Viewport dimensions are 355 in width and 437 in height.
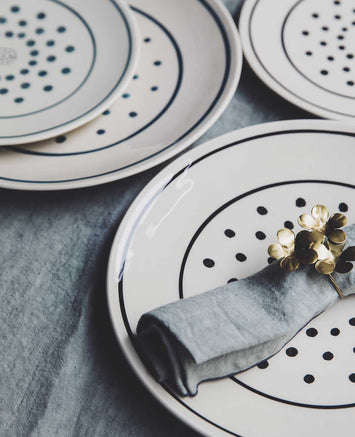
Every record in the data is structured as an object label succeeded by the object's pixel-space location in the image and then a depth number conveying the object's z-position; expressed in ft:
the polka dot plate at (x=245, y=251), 1.22
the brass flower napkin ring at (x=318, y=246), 1.32
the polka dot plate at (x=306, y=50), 1.77
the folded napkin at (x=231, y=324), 1.20
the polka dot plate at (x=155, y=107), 1.57
